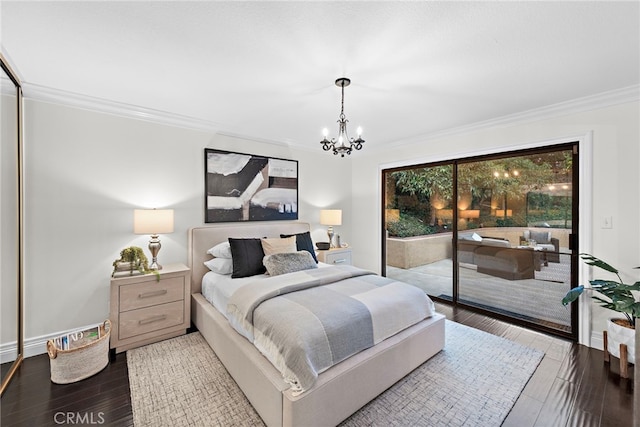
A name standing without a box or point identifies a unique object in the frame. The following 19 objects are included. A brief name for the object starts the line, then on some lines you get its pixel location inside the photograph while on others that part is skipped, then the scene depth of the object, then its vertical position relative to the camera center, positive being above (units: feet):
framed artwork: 11.52 +1.17
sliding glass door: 9.73 -0.83
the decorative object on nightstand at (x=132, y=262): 8.68 -1.64
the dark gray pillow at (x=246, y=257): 9.73 -1.68
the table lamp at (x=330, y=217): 14.34 -0.24
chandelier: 7.86 +2.06
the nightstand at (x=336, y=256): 13.50 -2.25
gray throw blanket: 5.38 -2.45
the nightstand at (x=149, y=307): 8.16 -3.08
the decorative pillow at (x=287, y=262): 9.43 -1.80
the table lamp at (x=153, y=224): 8.88 -0.39
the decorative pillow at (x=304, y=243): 11.85 -1.36
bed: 5.14 -3.62
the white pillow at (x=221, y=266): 10.07 -2.01
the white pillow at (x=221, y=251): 10.38 -1.49
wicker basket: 6.82 -3.88
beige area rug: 5.82 -4.40
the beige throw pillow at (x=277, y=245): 10.59 -1.33
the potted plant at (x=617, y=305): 6.70 -2.39
